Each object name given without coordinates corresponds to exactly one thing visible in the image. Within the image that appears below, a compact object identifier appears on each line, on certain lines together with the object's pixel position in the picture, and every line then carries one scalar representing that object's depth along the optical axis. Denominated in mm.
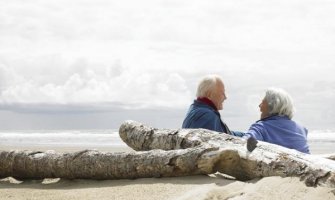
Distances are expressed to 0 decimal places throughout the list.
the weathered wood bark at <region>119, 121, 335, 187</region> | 4535
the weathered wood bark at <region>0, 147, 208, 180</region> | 5492
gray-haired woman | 6348
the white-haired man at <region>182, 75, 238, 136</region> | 6719
